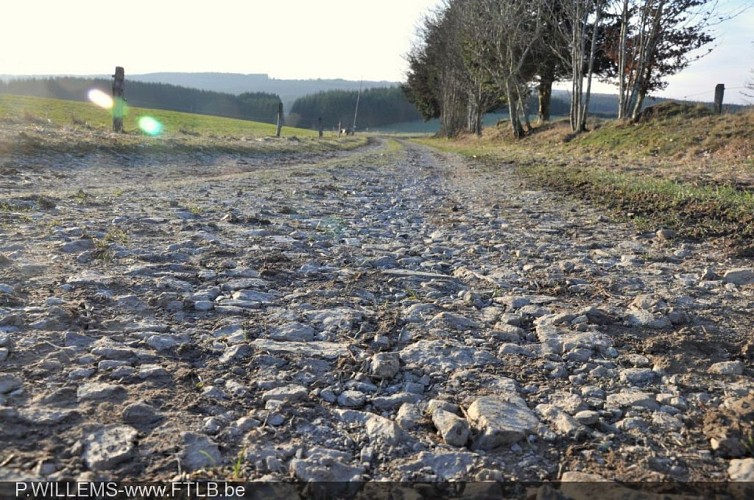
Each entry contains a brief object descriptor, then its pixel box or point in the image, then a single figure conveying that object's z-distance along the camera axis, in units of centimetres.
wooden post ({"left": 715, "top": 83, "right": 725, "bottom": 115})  2214
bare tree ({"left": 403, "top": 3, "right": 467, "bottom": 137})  4444
